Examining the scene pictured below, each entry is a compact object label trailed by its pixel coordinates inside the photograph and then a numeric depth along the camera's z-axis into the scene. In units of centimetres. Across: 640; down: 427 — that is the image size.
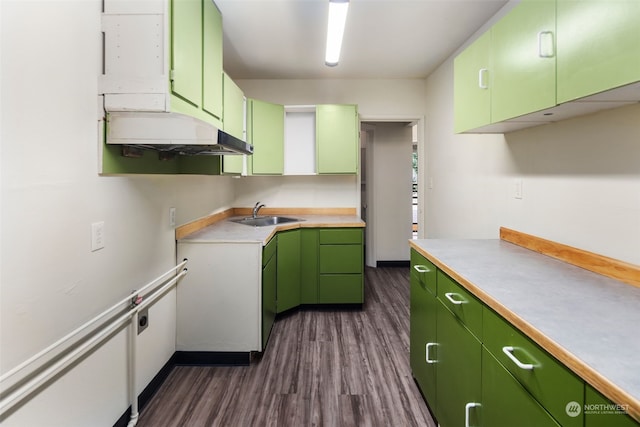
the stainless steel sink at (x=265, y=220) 354
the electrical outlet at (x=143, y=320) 184
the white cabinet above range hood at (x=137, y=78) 146
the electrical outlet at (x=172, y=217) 219
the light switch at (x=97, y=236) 142
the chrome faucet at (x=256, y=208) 367
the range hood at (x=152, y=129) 147
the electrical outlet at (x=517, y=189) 201
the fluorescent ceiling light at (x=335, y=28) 186
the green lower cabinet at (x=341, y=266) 324
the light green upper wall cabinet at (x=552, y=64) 96
